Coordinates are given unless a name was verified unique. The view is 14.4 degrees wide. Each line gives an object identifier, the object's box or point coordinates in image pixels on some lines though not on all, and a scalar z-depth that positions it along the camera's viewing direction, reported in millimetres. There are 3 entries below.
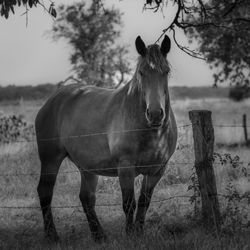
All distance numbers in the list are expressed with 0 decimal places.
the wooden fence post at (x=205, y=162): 11204
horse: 11368
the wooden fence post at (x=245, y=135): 32627
